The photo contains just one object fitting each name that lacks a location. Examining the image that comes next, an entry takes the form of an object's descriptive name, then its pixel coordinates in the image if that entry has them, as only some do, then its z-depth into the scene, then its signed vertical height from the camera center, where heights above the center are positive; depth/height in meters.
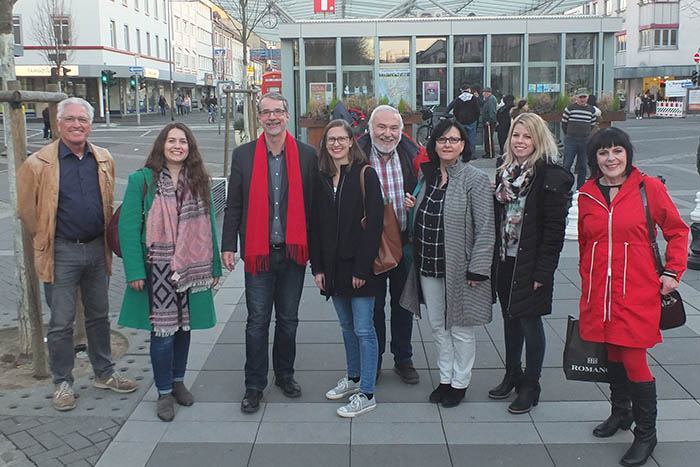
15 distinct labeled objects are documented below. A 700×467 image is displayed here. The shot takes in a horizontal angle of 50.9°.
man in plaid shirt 4.42 -0.34
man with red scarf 4.29 -0.51
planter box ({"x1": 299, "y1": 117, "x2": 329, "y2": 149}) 16.36 +0.09
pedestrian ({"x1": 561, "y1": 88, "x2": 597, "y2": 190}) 12.85 -0.03
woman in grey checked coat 4.16 -0.68
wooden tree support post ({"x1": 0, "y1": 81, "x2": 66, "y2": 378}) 4.85 -0.75
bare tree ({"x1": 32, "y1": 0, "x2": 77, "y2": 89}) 41.88 +6.16
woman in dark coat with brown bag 4.23 -0.63
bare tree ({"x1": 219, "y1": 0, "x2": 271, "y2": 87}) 26.60 +4.63
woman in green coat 4.20 -0.66
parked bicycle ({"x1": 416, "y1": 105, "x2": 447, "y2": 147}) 18.52 +0.07
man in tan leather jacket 4.32 -0.49
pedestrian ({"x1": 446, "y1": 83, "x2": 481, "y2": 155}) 16.69 +0.46
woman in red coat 3.65 -0.68
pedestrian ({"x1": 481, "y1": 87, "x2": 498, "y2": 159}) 18.08 +0.22
